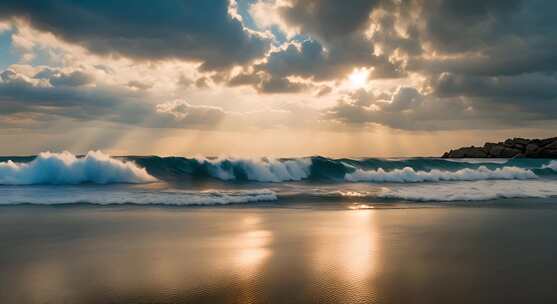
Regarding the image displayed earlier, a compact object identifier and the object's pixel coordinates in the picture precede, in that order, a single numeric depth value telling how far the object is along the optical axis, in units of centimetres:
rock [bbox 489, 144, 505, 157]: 6900
